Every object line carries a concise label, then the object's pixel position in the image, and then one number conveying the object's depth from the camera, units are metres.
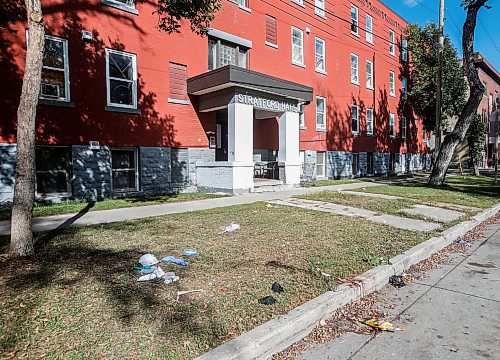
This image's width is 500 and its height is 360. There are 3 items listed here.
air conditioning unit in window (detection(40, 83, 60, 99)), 10.22
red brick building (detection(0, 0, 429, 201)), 10.36
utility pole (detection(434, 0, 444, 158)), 17.61
